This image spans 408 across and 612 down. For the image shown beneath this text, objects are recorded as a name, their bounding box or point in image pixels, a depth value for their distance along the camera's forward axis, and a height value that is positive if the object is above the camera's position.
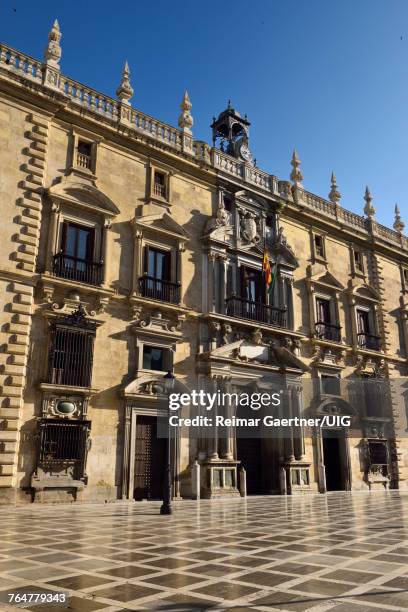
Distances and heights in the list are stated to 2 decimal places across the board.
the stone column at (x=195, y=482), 17.72 -0.66
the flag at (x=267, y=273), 22.16 +7.80
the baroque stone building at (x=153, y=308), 15.62 +5.55
